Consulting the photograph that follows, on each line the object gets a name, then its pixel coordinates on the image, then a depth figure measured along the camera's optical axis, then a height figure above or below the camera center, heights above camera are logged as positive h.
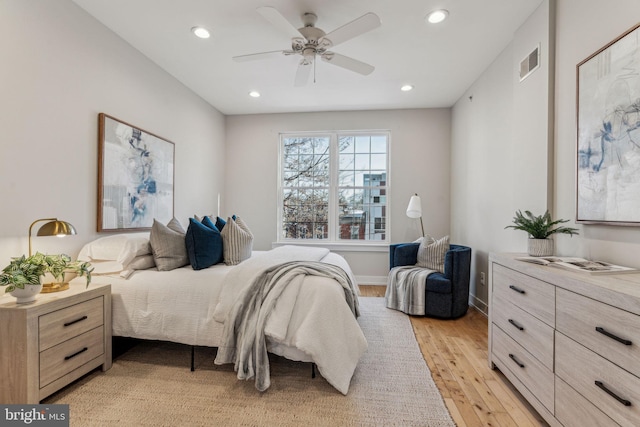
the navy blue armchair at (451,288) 3.19 -0.79
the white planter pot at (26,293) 1.62 -0.45
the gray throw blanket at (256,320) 1.90 -0.70
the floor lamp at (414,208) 4.14 +0.07
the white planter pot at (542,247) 1.97 -0.21
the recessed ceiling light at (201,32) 2.59 +1.55
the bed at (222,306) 1.88 -0.64
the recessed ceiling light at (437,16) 2.34 +1.55
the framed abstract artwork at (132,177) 2.57 +0.33
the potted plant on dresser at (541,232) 1.97 -0.11
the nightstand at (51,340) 1.57 -0.75
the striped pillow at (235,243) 2.61 -0.27
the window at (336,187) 4.78 +0.41
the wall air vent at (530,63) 2.30 +1.19
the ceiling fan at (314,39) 2.04 +1.29
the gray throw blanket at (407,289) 3.27 -0.85
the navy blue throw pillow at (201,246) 2.41 -0.28
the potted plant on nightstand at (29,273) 1.58 -0.35
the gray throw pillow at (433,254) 3.55 -0.48
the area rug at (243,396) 1.66 -1.13
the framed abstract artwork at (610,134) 1.51 +0.44
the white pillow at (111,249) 2.30 -0.30
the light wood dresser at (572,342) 1.12 -0.58
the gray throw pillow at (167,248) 2.39 -0.29
